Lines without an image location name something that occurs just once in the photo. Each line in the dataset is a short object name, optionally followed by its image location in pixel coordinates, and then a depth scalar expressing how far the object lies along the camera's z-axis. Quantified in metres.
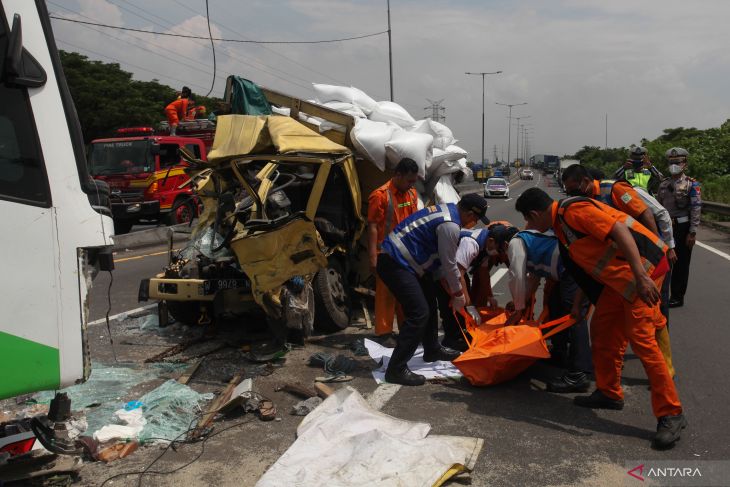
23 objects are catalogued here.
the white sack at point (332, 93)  8.94
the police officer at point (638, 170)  8.09
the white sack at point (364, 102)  8.89
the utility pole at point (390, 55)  31.14
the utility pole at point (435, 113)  64.88
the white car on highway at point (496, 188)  41.31
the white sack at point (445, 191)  8.27
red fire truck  16.42
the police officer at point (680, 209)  7.81
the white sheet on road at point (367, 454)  3.53
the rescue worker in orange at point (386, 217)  6.08
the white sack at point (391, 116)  8.80
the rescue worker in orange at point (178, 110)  17.34
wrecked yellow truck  5.72
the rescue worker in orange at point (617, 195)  5.01
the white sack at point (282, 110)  8.17
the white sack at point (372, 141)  7.28
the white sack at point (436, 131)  8.53
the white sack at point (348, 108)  8.60
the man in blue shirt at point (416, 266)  5.18
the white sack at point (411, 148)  7.26
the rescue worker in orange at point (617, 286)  4.09
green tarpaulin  8.05
